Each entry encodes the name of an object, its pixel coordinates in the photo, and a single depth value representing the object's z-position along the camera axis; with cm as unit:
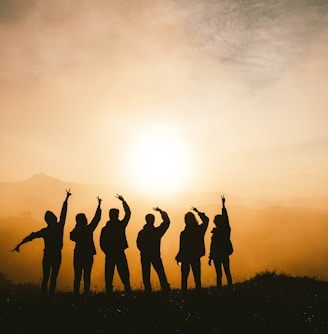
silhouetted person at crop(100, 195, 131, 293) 1303
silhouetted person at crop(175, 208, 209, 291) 1388
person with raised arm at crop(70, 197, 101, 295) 1291
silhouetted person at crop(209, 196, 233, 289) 1447
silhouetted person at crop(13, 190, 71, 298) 1290
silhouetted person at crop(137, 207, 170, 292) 1329
